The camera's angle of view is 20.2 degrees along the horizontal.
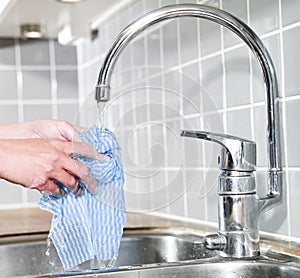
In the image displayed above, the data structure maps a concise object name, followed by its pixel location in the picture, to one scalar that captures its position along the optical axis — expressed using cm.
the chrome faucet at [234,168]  109
